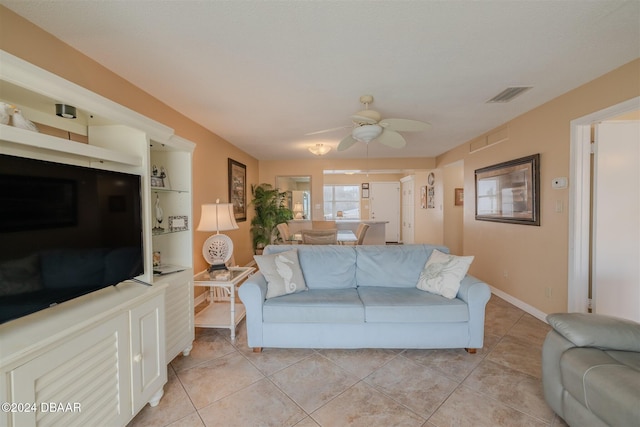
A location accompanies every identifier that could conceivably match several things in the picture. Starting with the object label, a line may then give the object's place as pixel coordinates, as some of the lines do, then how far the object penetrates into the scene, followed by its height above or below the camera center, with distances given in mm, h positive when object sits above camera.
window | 8641 +267
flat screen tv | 989 -100
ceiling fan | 2314 +808
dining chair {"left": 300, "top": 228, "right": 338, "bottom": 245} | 3654 -419
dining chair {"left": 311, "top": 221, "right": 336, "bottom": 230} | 5823 -382
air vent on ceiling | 2336 +1120
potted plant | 5332 -121
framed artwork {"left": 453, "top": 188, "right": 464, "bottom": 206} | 5395 +224
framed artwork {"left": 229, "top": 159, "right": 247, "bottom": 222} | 4321 +399
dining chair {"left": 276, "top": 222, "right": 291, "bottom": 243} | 4719 -456
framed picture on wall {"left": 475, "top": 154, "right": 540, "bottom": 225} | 2828 +197
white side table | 2359 -1079
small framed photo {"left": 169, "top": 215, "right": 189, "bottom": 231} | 2111 -107
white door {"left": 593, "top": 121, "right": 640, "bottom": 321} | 2303 -203
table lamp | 2615 -200
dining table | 4191 -517
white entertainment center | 934 -531
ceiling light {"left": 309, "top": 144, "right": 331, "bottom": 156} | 3902 +955
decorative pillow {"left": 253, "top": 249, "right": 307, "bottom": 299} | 2238 -603
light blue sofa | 2055 -934
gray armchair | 1039 -776
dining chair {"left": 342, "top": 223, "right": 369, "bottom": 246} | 4205 -437
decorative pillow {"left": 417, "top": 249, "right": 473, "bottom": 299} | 2184 -616
